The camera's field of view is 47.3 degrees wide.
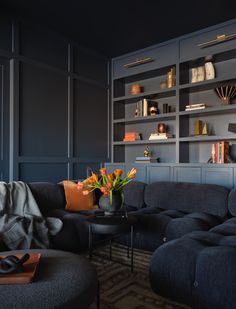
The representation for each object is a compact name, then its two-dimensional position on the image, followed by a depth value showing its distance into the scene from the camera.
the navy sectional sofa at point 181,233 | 1.52
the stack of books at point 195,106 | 3.74
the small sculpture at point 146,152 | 4.44
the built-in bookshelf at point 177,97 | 3.67
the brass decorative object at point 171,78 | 4.03
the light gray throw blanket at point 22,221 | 2.12
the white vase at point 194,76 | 3.83
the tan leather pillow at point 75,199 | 3.05
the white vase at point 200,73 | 3.77
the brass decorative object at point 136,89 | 4.55
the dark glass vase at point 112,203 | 2.29
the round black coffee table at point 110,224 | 2.07
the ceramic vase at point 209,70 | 3.68
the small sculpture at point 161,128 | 4.23
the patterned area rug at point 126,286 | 1.70
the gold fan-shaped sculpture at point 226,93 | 3.57
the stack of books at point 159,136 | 4.11
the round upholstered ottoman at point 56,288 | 1.00
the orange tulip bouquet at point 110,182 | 2.26
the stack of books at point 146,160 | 4.20
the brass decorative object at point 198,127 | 3.81
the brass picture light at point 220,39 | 3.46
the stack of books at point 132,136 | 4.53
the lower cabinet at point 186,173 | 3.28
